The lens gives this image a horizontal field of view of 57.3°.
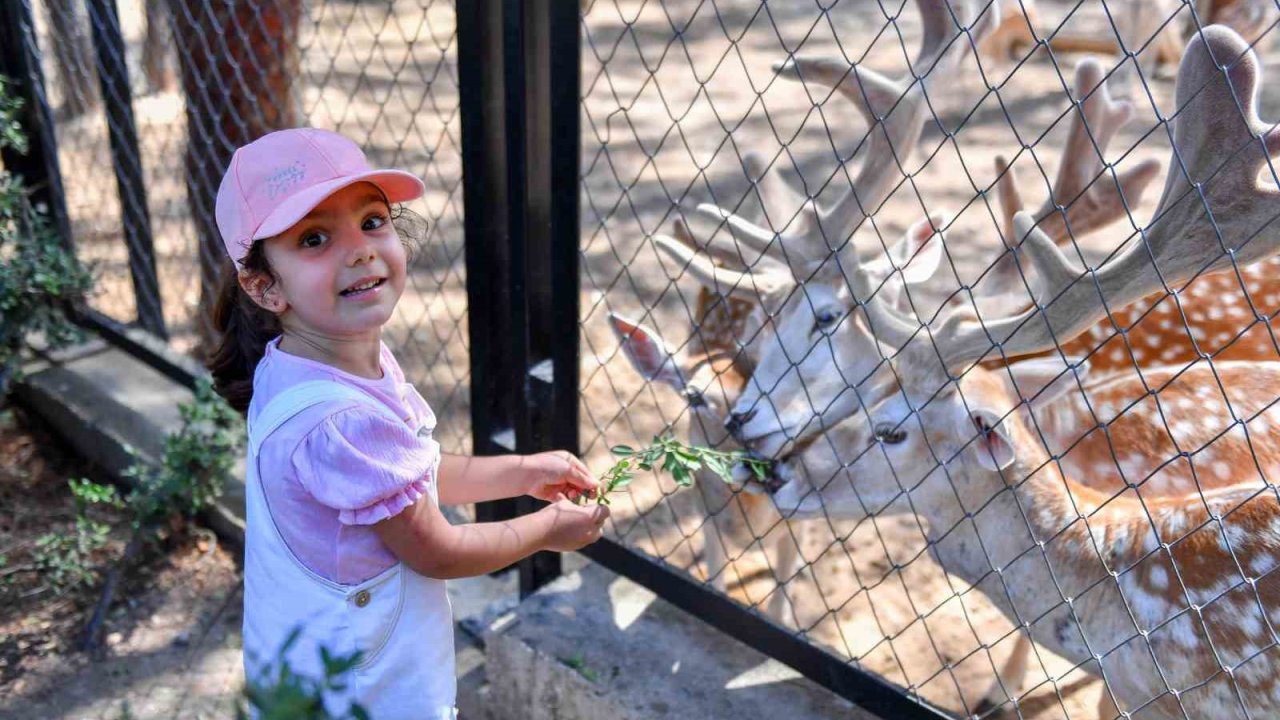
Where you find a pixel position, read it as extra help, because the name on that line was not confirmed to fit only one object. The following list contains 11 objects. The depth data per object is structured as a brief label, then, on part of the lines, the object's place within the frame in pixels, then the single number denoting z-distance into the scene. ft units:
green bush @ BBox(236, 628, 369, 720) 3.10
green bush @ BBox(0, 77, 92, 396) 11.51
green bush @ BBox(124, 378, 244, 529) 10.28
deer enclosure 6.69
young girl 5.30
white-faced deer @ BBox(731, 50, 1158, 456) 8.73
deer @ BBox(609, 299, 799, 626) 9.50
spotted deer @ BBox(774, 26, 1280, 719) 6.23
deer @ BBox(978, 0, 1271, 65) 11.61
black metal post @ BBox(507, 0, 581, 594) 7.66
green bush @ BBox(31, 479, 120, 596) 10.03
